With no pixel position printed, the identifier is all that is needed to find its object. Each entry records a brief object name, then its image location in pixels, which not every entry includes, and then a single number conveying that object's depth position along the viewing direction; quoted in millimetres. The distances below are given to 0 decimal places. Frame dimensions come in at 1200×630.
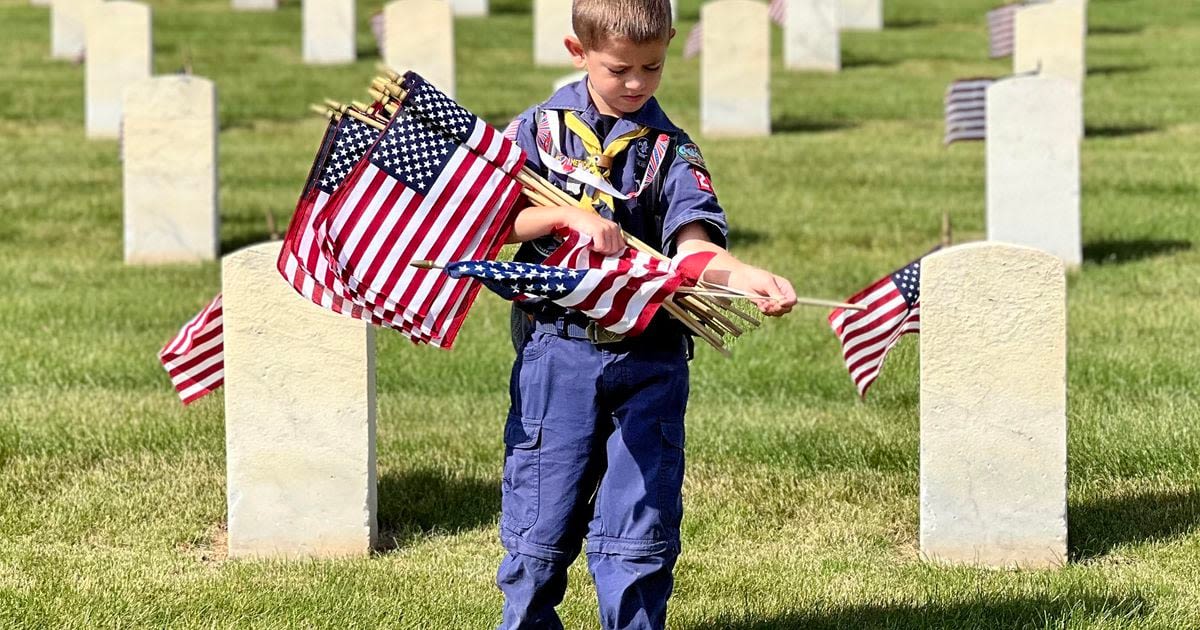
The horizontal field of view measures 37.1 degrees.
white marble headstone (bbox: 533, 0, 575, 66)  20922
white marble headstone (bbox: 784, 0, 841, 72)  20391
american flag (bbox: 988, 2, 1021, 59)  20234
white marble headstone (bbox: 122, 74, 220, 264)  10539
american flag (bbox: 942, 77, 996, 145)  14469
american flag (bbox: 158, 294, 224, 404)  6121
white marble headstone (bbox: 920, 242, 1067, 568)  5344
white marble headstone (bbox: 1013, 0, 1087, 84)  15344
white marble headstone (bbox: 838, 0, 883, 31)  24469
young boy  4039
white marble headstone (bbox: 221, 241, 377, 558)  5465
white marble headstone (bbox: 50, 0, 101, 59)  21422
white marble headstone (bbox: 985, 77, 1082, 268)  10281
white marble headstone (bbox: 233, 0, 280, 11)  25844
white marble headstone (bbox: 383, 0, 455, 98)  15266
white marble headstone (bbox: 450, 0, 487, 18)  25812
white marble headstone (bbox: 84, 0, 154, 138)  15984
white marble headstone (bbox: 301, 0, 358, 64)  21078
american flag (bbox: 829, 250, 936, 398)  6301
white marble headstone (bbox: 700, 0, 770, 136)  15773
